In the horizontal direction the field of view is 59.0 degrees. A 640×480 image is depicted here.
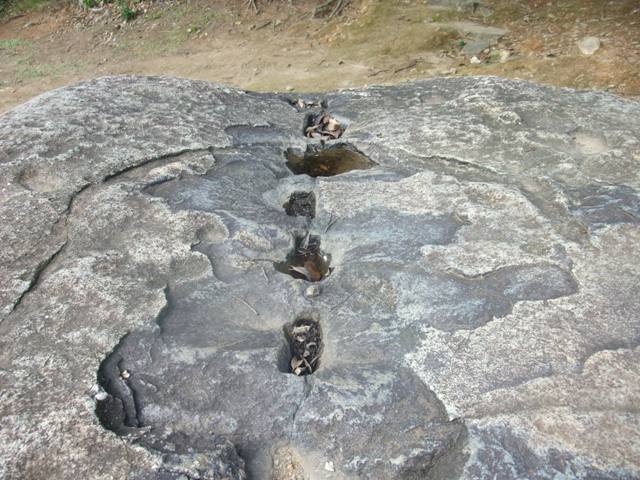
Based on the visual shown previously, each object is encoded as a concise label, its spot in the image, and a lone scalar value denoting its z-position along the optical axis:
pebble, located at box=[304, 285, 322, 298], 1.86
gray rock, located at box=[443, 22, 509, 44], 6.85
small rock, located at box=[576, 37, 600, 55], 6.01
